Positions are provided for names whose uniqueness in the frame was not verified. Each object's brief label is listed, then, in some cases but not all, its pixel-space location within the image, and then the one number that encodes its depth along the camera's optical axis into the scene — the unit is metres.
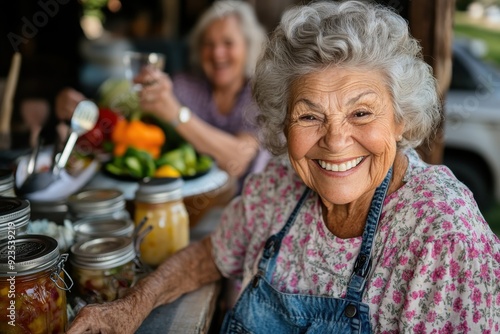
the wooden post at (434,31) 2.10
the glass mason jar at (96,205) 1.86
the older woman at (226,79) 3.30
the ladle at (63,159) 2.08
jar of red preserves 1.29
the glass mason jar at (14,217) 1.42
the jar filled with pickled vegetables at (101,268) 1.56
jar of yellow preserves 1.93
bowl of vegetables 2.46
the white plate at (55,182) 2.11
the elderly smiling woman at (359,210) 1.36
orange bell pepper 2.69
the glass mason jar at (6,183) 1.69
